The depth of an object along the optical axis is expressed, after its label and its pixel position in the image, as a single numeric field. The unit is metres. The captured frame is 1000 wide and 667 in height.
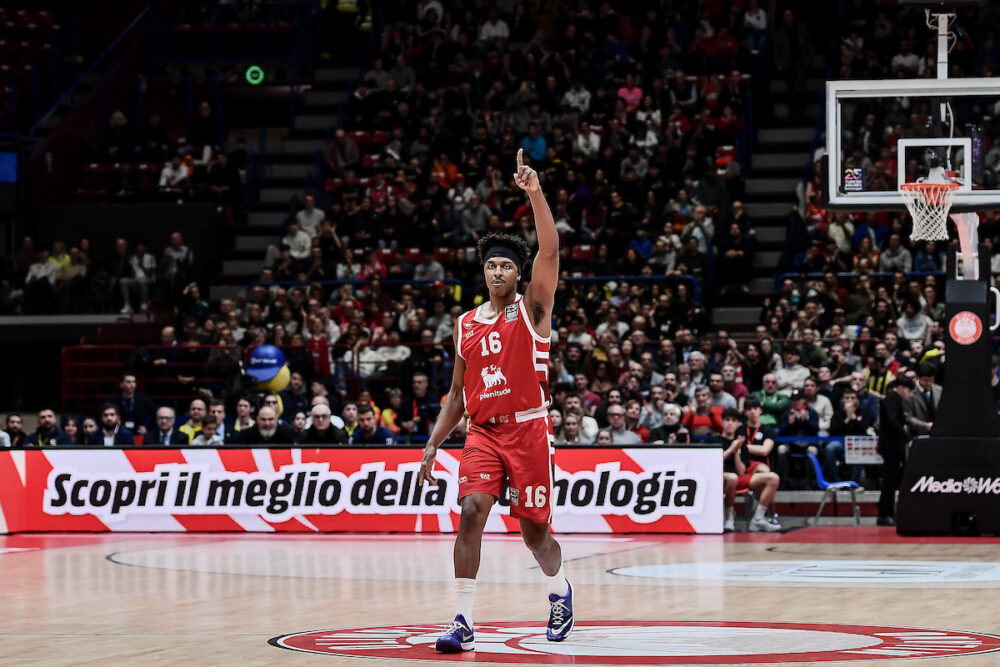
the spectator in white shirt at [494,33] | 28.61
